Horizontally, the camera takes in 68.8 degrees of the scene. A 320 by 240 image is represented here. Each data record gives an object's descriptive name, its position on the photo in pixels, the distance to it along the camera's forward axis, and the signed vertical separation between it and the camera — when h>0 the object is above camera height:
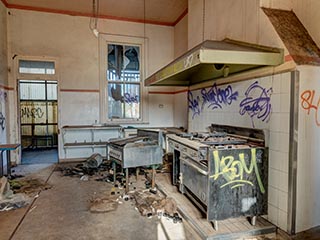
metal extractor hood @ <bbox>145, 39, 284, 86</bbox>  2.30 +0.57
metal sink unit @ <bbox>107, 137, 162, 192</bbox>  3.56 -0.66
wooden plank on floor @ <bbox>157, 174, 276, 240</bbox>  2.44 -1.28
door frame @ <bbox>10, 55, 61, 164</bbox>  5.81 +0.82
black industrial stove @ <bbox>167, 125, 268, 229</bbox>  2.46 -0.71
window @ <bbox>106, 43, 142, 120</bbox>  6.46 +0.82
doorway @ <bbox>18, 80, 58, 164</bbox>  8.53 -0.17
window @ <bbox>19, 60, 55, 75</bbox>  5.91 +1.12
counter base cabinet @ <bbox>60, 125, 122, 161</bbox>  6.05 -0.77
